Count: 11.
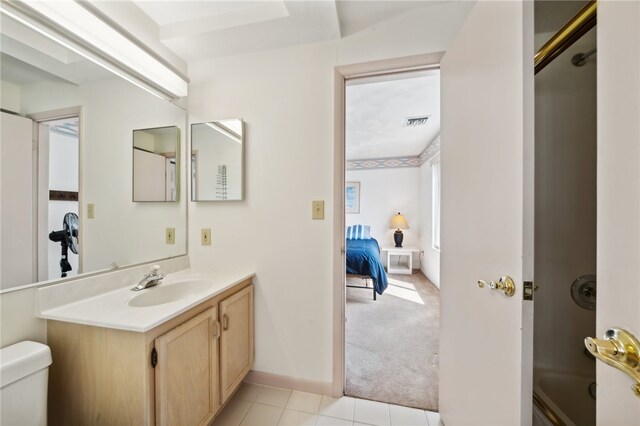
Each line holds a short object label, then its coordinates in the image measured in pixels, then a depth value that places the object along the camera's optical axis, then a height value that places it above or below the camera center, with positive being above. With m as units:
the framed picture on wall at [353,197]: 5.05 +0.34
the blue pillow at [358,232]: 4.32 -0.39
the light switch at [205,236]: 1.63 -0.17
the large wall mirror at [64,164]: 0.87 +0.21
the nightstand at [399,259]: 4.43 -0.93
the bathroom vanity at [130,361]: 0.85 -0.60
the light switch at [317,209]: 1.46 +0.02
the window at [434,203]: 3.90 +0.16
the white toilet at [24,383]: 0.72 -0.57
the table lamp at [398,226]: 4.65 -0.27
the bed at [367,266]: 3.11 -0.73
